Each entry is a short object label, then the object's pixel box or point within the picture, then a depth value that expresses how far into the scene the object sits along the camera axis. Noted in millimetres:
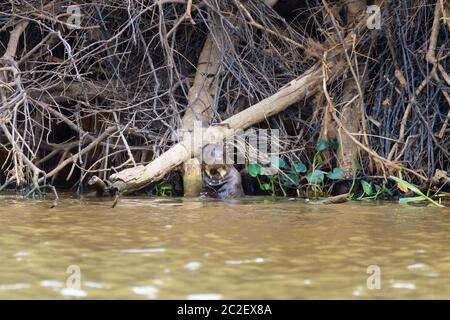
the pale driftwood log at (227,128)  12141
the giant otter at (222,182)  13273
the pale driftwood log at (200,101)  13227
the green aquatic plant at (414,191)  11828
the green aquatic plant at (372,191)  13047
